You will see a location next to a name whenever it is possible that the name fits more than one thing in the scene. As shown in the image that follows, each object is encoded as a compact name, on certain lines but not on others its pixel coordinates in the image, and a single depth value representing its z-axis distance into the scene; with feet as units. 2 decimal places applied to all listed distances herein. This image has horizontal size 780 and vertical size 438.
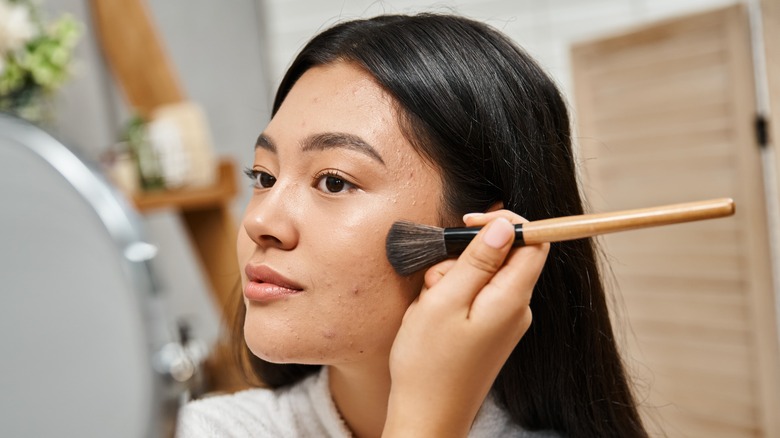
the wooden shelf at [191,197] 4.31
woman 2.06
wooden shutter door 6.95
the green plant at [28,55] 4.69
